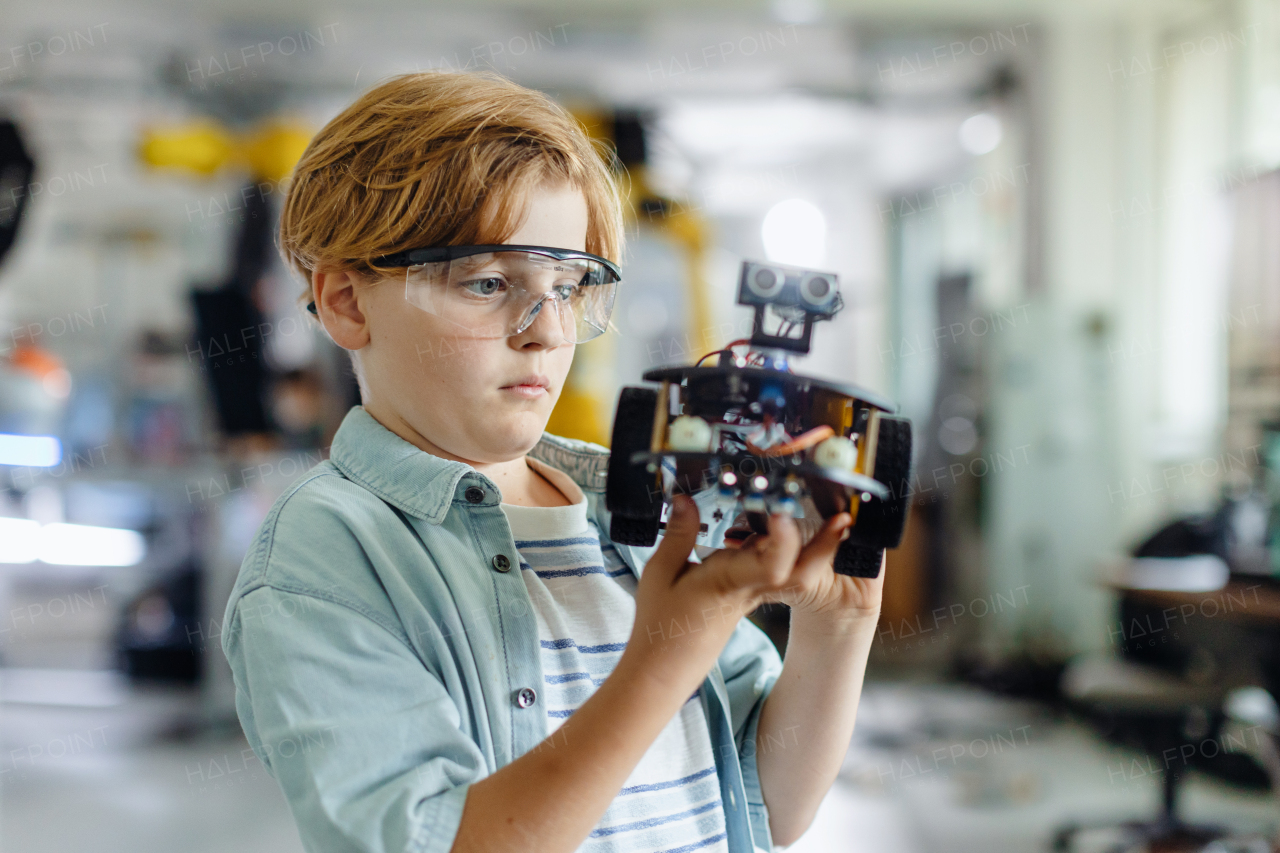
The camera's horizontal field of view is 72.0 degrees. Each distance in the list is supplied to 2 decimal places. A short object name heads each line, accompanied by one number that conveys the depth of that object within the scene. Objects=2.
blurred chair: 2.29
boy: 0.54
